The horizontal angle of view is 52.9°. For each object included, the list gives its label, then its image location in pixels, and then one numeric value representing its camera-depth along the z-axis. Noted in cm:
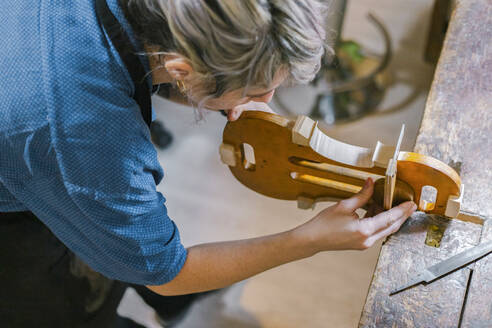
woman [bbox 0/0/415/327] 68
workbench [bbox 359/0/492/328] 85
